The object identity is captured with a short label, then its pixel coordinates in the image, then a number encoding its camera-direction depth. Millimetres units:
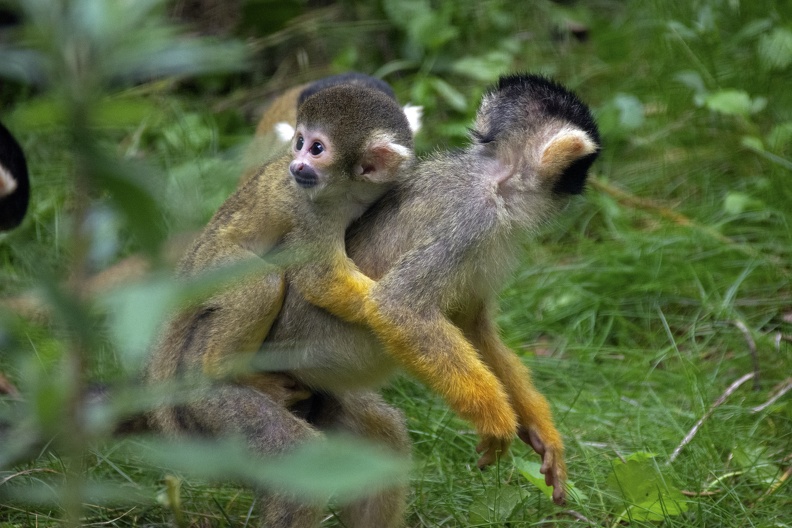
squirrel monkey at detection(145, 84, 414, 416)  5914
